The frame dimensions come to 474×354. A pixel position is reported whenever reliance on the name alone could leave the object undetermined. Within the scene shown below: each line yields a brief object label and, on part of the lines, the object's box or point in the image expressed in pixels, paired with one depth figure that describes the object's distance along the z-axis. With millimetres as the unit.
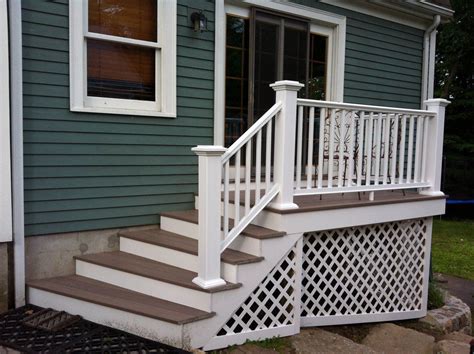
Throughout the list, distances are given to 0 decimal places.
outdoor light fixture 4109
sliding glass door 4559
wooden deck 3575
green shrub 5145
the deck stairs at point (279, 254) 2986
